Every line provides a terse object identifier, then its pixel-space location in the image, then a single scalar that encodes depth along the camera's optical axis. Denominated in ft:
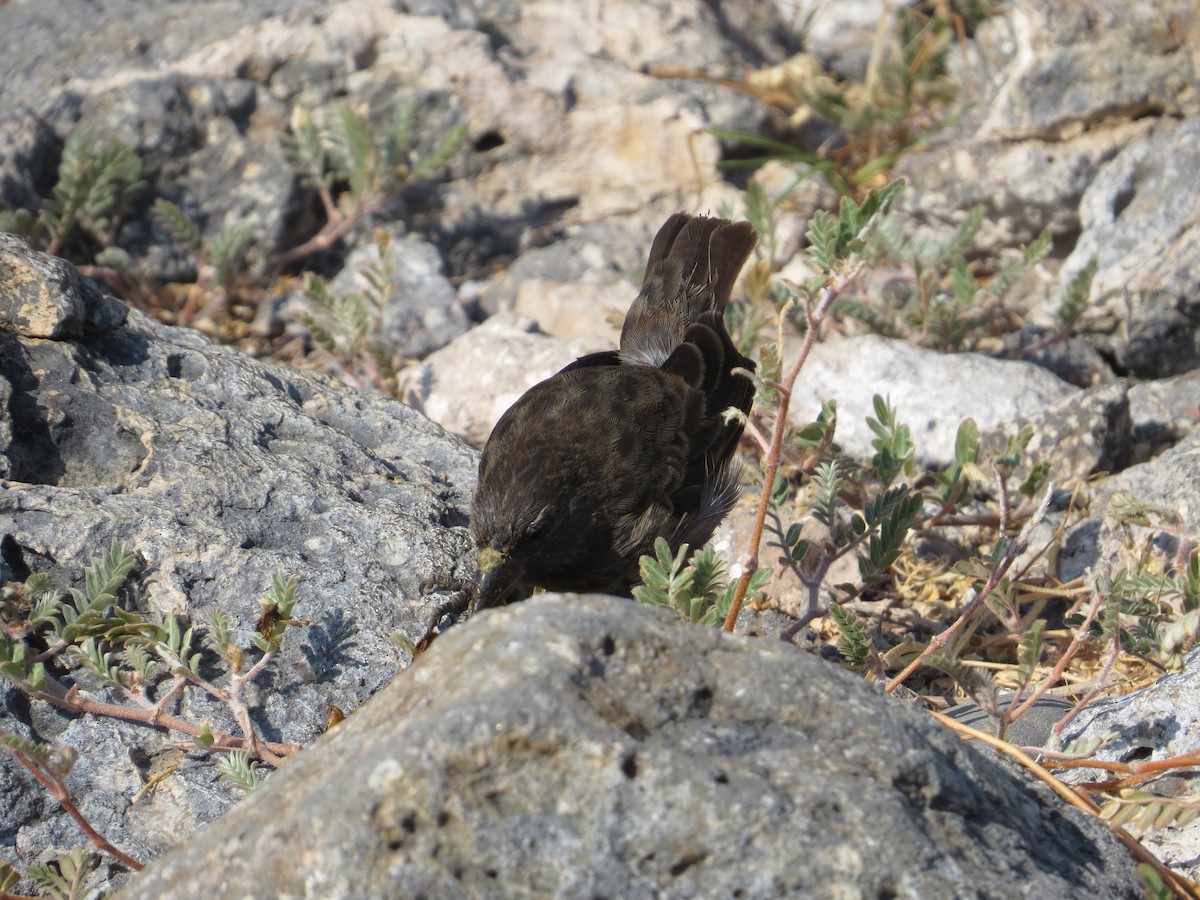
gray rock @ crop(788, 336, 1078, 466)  33.55
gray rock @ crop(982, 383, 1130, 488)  31.96
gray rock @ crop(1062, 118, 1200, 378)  35.70
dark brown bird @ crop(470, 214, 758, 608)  26.58
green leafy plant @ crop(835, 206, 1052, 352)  36.24
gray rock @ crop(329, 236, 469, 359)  40.16
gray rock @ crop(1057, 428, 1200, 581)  28.04
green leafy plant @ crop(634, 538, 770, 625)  21.04
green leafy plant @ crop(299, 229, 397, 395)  35.58
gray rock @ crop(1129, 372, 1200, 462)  33.91
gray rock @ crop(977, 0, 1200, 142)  40.98
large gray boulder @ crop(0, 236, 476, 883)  20.67
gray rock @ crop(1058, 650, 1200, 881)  19.31
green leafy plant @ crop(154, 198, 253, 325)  39.65
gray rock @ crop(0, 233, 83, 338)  25.58
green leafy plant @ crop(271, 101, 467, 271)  41.45
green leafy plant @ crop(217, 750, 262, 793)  18.95
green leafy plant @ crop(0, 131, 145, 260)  37.96
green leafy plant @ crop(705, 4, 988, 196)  45.42
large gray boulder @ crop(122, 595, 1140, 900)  13.12
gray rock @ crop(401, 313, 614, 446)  36.76
